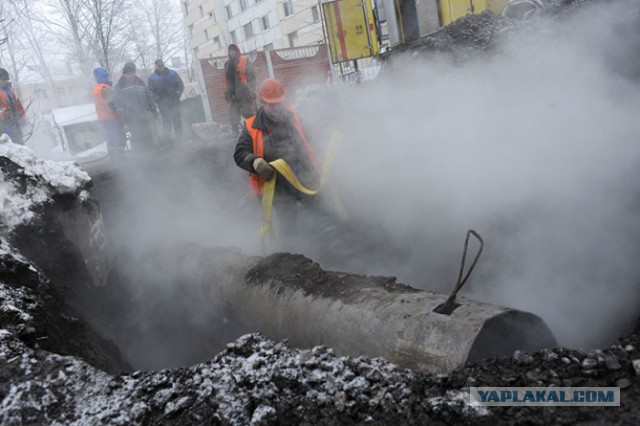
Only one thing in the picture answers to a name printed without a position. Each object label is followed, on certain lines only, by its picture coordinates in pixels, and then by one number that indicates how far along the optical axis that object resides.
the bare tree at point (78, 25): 15.94
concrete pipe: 2.16
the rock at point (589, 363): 1.79
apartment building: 28.53
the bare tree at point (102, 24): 14.49
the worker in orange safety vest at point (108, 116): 8.36
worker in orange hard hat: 4.54
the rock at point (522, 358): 1.89
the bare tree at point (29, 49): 25.56
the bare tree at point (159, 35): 34.91
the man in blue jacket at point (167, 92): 9.12
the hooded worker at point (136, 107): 8.31
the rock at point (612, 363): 1.76
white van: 15.20
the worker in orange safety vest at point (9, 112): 6.78
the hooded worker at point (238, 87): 8.59
